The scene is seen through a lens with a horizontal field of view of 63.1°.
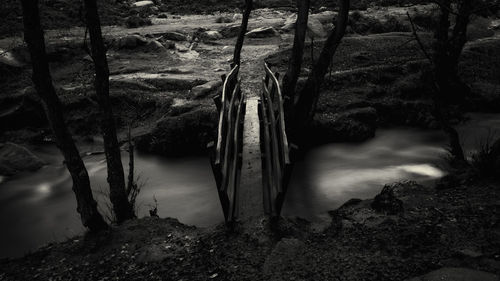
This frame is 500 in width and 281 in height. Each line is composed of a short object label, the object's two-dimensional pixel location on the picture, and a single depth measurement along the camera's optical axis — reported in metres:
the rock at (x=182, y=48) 18.92
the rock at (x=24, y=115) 13.41
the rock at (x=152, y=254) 4.85
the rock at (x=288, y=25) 21.98
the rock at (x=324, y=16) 22.27
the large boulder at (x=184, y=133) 11.52
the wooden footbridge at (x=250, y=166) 4.91
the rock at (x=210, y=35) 20.84
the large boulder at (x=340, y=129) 11.37
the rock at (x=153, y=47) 18.38
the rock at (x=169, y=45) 19.12
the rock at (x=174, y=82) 14.41
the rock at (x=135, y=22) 23.89
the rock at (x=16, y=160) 10.87
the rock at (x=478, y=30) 18.11
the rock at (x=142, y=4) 31.62
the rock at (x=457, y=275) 3.50
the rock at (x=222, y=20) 25.11
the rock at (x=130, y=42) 18.53
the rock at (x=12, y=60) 15.48
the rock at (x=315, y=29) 19.66
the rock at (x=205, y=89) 13.20
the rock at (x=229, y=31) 21.58
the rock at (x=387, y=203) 5.47
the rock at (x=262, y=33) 20.80
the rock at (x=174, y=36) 20.38
